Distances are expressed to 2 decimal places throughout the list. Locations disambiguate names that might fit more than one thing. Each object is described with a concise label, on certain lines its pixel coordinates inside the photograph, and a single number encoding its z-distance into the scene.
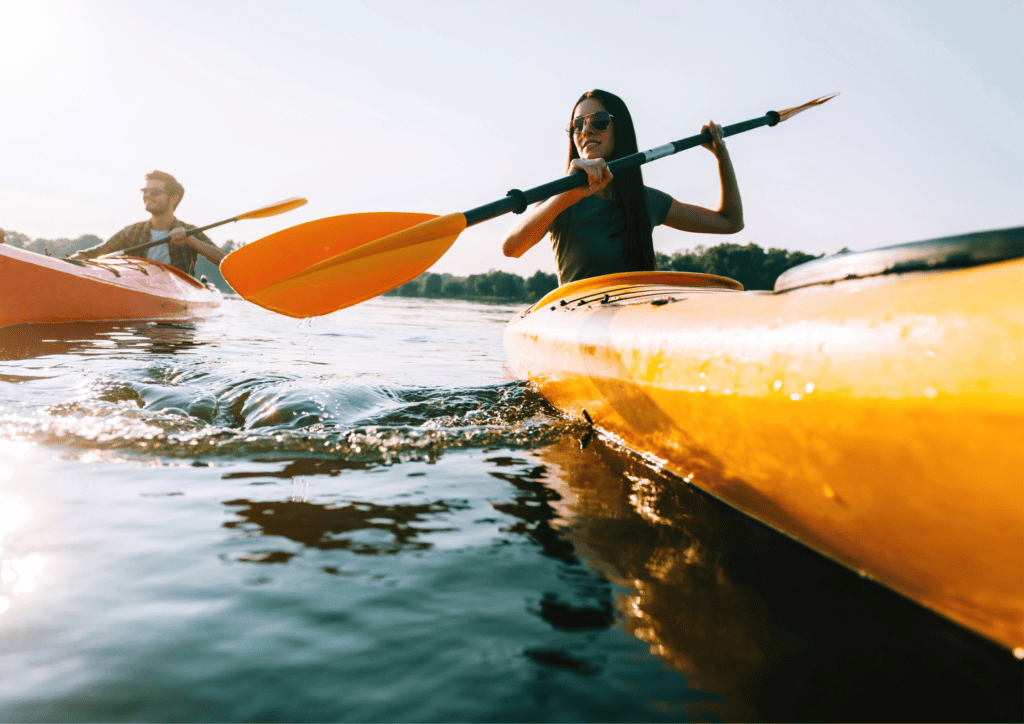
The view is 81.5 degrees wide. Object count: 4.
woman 4.05
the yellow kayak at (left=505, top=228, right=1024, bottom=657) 1.11
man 9.48
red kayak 6.82
